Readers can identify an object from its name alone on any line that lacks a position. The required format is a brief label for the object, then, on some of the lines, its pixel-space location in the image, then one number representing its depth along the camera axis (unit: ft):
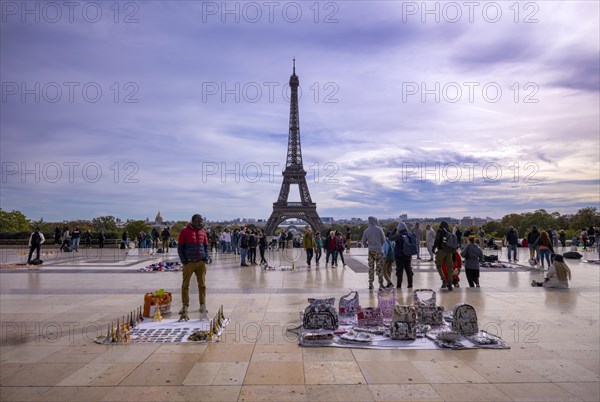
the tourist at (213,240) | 84.07
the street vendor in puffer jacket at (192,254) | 26.27
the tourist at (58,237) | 90.43
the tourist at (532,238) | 57.67
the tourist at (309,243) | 56.34
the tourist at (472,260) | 38.17
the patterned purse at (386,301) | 25.88
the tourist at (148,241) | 95.27
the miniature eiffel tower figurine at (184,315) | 25.54
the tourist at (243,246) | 57.67
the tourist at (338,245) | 57.67
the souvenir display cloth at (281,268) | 53.06
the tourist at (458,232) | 66.18
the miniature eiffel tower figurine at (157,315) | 25.61
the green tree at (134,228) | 221.25
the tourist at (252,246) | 58.60
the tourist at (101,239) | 96.02
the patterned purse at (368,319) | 23.56
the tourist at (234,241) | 79.72
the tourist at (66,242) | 83.10
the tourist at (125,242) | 94.78
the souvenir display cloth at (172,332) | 21.43
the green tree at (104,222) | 234.95
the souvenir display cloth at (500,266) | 52.68
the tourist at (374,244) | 35.58
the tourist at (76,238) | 84.17
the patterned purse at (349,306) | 26.03
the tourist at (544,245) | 50.74
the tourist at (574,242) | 88.01
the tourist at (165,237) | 80.55
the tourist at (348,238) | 83.30
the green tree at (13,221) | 168.26
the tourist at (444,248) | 37.11
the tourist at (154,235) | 83.97
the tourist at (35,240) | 59.13
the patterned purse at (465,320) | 21.79
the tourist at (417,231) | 62.34
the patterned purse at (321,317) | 22.86
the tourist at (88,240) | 99.06
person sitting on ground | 36.88
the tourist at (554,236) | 77.20
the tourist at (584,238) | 83.53
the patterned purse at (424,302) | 24.18
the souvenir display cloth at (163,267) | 52.98
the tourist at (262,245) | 59.57
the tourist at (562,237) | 90.58
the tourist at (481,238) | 74.46
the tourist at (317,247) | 59.92
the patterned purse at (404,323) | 21.16
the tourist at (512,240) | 60.64
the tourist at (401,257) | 37.88
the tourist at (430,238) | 57.27
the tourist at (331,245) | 56.94
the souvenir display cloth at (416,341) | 20.13
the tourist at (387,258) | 39.36
